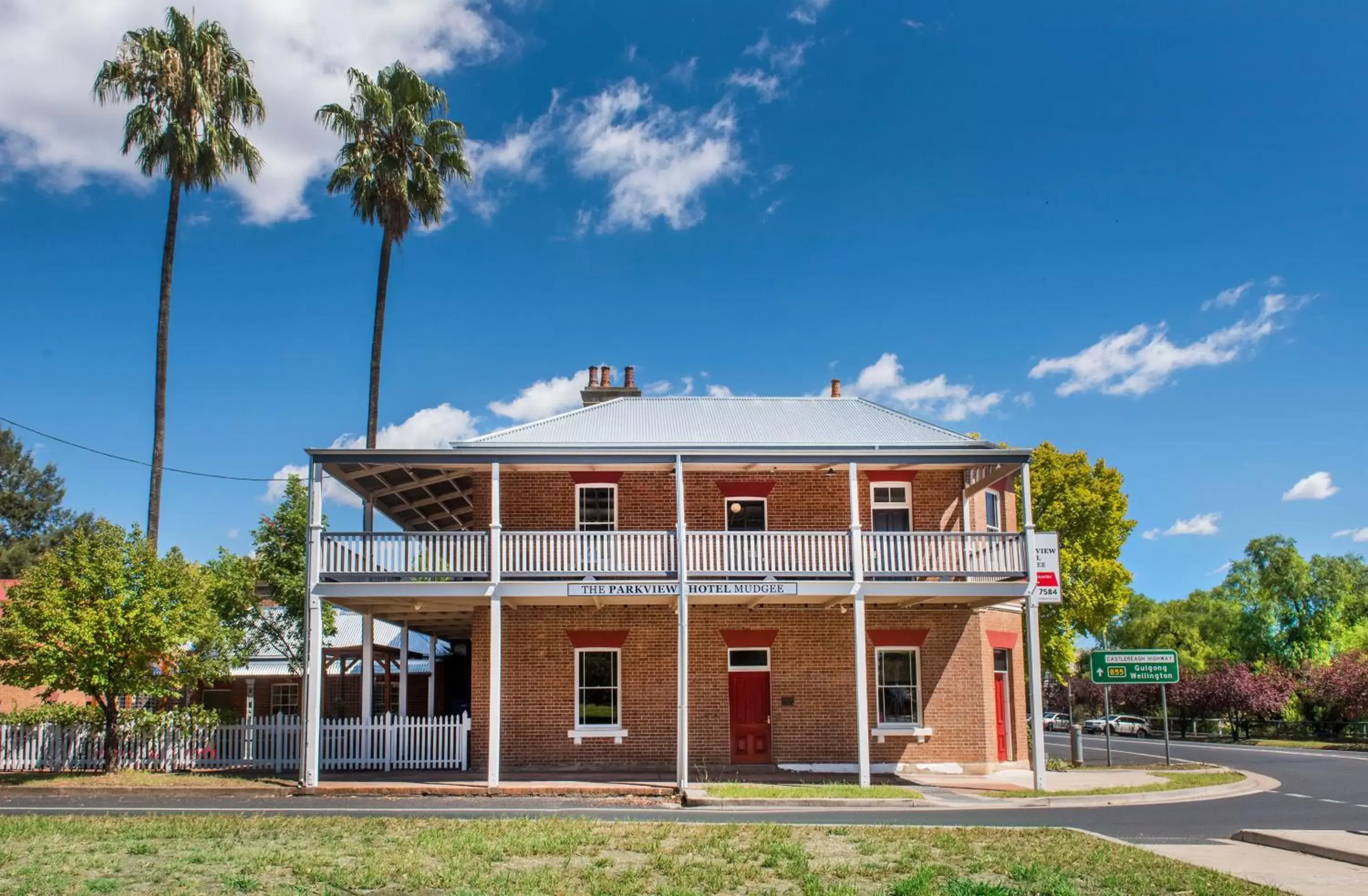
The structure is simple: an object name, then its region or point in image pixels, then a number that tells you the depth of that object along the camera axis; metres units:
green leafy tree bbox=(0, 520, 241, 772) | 21.09
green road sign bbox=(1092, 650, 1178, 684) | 26.50
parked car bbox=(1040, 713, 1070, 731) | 63.98
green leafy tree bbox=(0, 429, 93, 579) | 54.97
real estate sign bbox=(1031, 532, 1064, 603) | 23.39
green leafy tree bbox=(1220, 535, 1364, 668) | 64.25
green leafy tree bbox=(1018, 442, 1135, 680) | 37.75
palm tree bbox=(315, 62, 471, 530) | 30.19
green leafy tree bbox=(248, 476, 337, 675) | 29.28
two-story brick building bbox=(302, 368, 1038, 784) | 21.11
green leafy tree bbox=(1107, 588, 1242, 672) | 70.56
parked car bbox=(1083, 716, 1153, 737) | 56.53
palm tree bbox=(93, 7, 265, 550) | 27.11
